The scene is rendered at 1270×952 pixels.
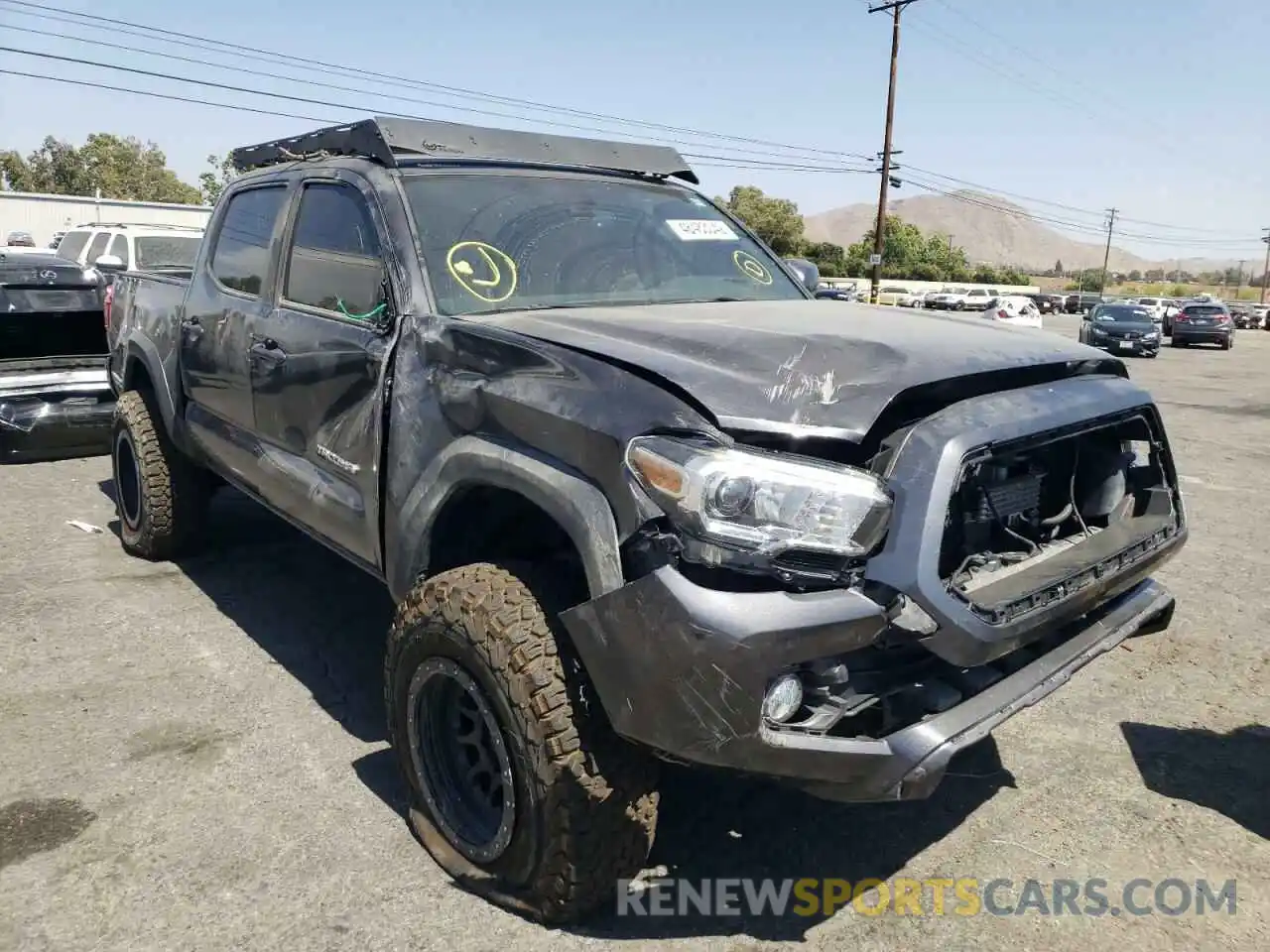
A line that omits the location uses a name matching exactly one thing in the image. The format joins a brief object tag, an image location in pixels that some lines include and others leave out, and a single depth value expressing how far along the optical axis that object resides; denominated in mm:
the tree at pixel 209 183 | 69562
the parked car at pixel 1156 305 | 36975
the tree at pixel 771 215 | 85938
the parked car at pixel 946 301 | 50656
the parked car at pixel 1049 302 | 61631
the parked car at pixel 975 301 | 50475
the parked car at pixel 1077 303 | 63062
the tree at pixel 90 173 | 73250
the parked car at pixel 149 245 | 12125
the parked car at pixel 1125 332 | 23391
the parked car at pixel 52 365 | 7277
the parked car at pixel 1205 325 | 28719
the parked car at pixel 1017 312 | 27083
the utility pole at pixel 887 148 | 35062
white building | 37719
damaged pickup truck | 2047
